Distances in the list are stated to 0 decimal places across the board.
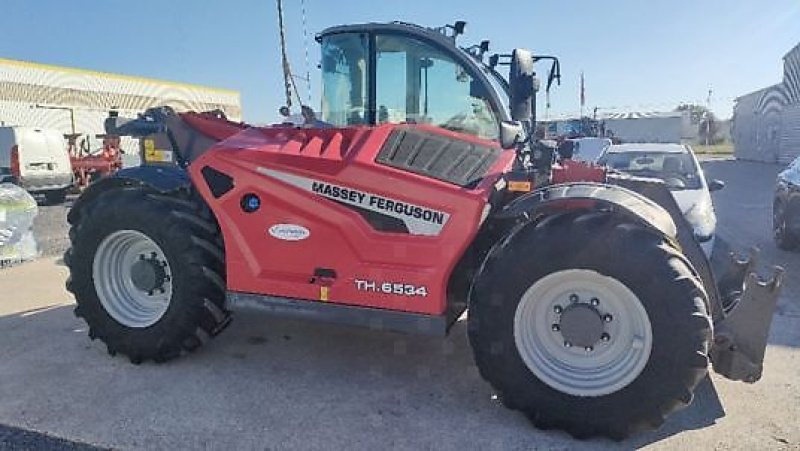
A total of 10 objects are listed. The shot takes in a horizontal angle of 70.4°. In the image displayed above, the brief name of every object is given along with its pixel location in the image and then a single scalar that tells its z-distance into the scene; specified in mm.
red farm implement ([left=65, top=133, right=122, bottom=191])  18094
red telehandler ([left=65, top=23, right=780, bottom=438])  3141
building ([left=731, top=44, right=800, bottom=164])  27766
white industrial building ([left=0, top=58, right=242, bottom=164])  31422
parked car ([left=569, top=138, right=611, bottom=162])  14469
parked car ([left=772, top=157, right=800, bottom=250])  7879
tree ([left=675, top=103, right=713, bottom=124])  50653
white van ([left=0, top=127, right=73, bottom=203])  15477
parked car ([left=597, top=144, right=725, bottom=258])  6910
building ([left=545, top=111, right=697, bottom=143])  36125
